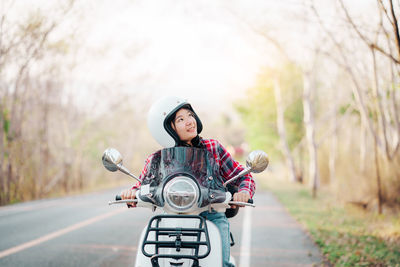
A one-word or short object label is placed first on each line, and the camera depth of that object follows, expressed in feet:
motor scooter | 8.87
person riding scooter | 10.41
